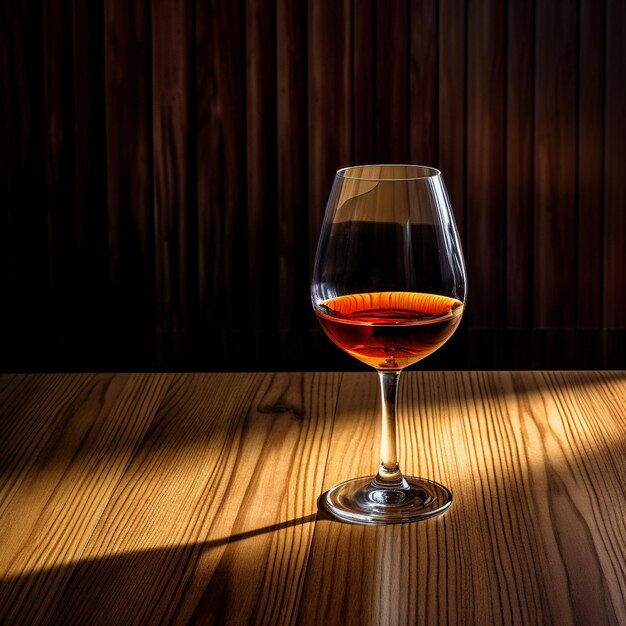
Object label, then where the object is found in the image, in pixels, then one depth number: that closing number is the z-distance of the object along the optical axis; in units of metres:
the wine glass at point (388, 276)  0.63
